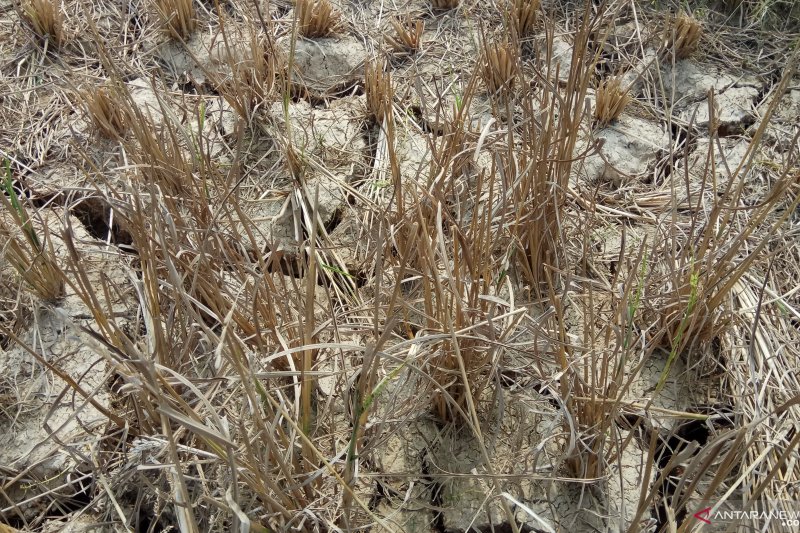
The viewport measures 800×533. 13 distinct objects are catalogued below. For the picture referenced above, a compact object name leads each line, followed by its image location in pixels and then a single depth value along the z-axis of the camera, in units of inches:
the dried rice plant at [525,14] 73.5
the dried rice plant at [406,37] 74.5
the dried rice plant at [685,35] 71.6
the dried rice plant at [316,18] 73.2
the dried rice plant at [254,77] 64.9
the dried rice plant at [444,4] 78.7
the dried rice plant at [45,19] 70.9
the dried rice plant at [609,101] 66.9
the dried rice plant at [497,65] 66.1
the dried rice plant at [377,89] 66.5
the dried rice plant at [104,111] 62.9
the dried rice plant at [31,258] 48.9
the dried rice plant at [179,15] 73.4
